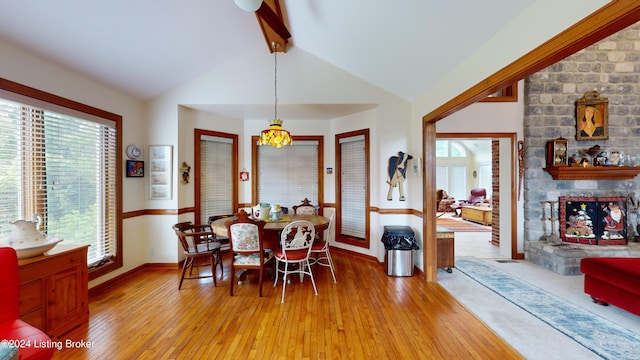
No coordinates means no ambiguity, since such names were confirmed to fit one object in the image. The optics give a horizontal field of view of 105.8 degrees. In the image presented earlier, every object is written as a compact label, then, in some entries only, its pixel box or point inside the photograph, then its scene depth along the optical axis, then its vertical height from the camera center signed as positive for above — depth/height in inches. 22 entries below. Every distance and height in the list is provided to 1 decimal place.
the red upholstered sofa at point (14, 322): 53.3 -35.1
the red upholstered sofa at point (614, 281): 89.5 -40.4
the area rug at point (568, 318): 78.0 -53.9
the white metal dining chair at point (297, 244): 112.1 -30.1
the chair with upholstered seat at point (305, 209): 167.5 -19.7
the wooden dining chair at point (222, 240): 136.3 -36.0
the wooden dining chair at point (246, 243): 109.5 -28.9
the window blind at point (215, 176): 171.8 +3.7
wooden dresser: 75.6 -36.6
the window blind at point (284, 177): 193.2 +2.9
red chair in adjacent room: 344.8 -28.8
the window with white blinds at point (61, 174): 88.1 +3.6
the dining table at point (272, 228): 117.2 -23.4
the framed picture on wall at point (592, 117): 152.9 +39.6
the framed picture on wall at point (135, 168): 138.5 +7.9
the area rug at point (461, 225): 260.7 -53.3
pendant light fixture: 125.4 +23.3
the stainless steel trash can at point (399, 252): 136.2 -40.4
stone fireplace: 151.1 +33.2
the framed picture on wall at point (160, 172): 148.9 +5.8
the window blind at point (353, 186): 173.5 -4.2
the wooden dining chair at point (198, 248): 117.7 -35.0
